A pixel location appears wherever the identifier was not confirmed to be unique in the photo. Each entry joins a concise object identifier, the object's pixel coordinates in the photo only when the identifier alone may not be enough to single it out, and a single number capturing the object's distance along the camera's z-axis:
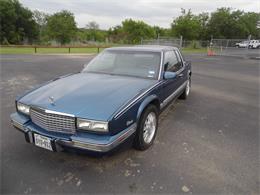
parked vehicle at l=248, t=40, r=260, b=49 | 34.15
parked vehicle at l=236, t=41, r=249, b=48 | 23.79
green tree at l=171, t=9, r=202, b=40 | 35.31
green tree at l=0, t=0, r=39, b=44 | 42.84
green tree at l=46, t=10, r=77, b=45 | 53.16
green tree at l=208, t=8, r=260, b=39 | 42.16
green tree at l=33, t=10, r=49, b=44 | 54.12
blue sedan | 2.30
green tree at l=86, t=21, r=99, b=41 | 74.00
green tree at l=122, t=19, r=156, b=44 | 56.71
